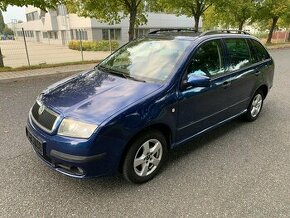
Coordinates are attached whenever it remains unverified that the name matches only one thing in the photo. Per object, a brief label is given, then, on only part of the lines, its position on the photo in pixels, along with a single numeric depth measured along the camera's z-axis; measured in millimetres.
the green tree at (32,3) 8789
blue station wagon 2645
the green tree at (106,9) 12492
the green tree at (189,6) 16425
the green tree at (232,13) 17712
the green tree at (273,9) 23031
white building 28727
